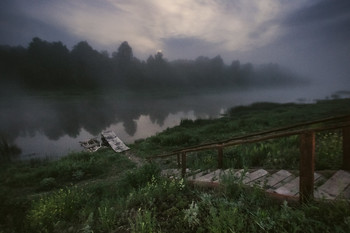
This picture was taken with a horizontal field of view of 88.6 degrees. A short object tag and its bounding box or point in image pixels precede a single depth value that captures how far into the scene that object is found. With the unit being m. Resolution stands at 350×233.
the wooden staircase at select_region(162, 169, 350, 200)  2.44
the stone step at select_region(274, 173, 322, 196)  2.66
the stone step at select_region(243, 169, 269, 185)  3.40
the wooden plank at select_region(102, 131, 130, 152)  14.87
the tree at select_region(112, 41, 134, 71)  147.93
